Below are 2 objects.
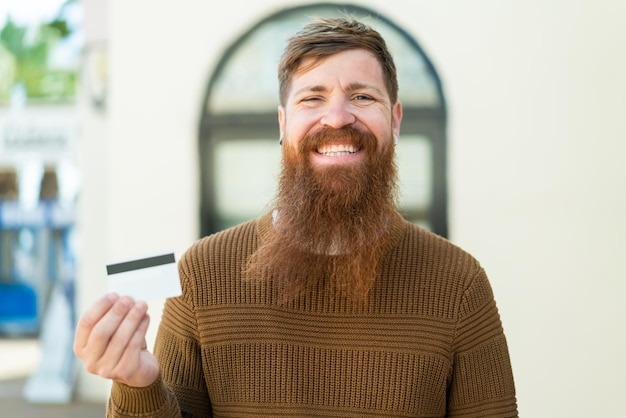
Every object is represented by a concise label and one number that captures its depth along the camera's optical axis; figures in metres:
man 2.05
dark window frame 4.59
